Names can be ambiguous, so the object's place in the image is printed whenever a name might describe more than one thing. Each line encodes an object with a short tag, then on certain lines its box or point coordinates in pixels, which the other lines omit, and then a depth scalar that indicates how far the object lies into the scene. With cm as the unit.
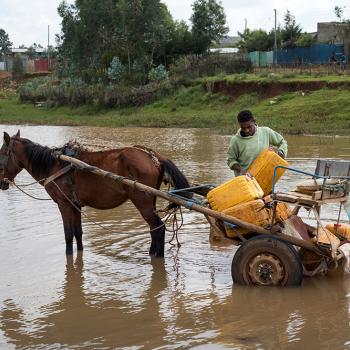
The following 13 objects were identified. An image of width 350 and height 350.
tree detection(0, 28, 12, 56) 10619
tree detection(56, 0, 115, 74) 5703
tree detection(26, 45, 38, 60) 9916
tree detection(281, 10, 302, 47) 6141
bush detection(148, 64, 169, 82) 5019
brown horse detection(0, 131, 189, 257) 813
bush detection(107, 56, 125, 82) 5456
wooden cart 660
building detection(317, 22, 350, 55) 4730
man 777
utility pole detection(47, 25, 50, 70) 8762
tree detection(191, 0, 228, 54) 5922
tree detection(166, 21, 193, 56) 5903
